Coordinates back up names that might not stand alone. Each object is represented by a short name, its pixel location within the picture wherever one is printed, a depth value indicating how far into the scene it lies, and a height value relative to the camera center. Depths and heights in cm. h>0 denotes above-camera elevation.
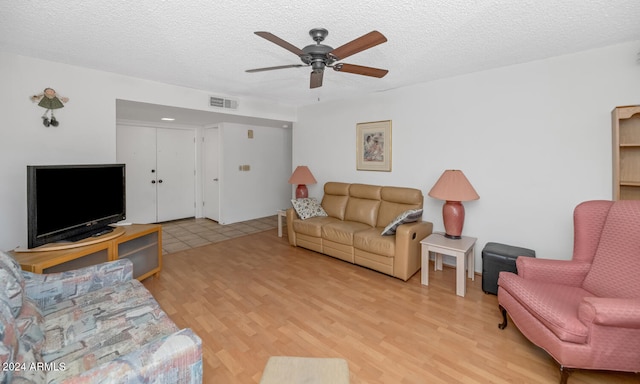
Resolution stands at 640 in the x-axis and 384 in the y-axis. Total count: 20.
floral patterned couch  109 -74
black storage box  263 -72
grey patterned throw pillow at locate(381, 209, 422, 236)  312 -37
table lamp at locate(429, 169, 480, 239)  298 -8
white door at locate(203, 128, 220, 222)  580 +27
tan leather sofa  310 -55
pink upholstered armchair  153 -71
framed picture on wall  405 +64
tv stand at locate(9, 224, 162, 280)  212 -58
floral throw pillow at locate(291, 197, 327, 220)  425 -33
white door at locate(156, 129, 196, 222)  571 +29
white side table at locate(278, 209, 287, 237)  485 -58
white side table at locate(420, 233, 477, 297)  273 -67
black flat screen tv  216 -13
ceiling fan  175 +97
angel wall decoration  277 +86
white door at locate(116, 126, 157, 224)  516 +36
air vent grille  410 +130
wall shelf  226 +30
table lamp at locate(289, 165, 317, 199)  471 +14
